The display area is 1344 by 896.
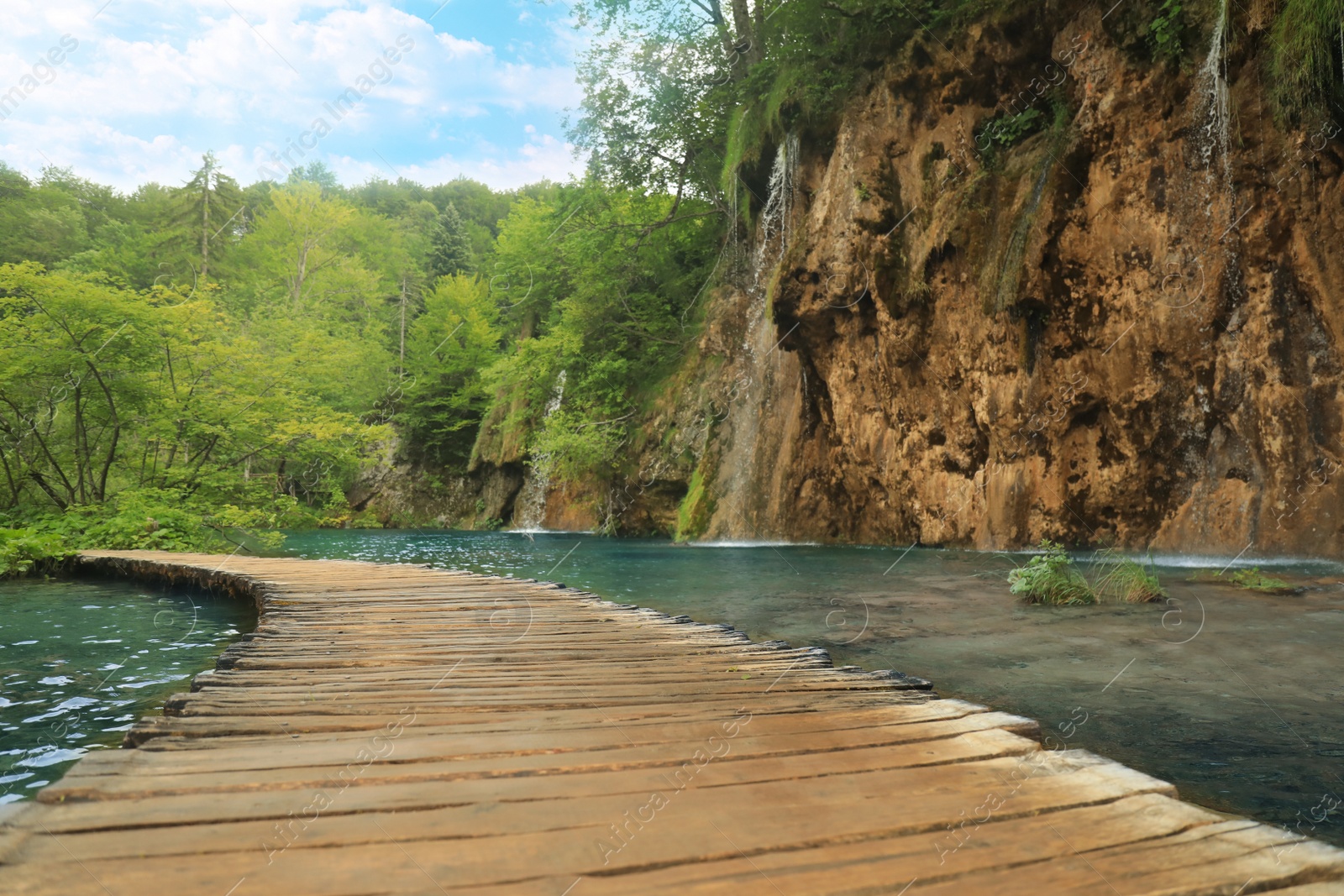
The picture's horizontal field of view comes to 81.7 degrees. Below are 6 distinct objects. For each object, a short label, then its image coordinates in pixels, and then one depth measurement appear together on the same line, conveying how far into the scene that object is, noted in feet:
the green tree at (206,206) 125.08
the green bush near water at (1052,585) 26.68
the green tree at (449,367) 122.93
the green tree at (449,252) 151.23
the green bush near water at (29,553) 37.61
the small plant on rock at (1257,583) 25.86
